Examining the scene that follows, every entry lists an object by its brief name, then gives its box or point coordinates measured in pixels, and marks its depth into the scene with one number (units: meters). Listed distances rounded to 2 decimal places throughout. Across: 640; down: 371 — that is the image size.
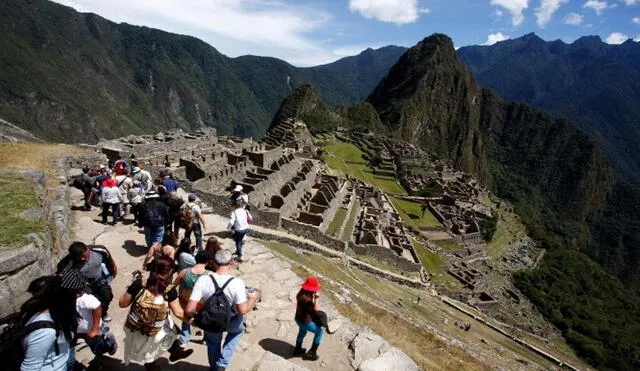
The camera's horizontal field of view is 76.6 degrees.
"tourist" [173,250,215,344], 6.82
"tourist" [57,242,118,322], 6.47
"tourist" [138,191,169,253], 10.25
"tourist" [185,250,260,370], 6.19
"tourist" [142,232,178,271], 8.02
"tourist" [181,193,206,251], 10.48
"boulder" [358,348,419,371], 8.20
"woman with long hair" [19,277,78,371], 4.84
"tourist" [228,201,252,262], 11.66
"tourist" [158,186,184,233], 10.91
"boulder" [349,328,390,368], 8.57
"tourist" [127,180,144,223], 13.11
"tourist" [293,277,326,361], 7.42
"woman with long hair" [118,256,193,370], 5.84
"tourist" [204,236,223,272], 7.25
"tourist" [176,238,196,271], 8.11
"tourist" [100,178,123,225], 13.04
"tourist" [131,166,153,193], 13.75
